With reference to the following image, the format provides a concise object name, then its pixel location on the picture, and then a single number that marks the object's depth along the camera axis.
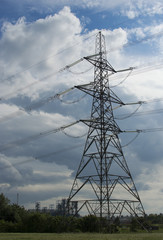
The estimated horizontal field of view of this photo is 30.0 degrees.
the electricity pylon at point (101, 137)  38.61
